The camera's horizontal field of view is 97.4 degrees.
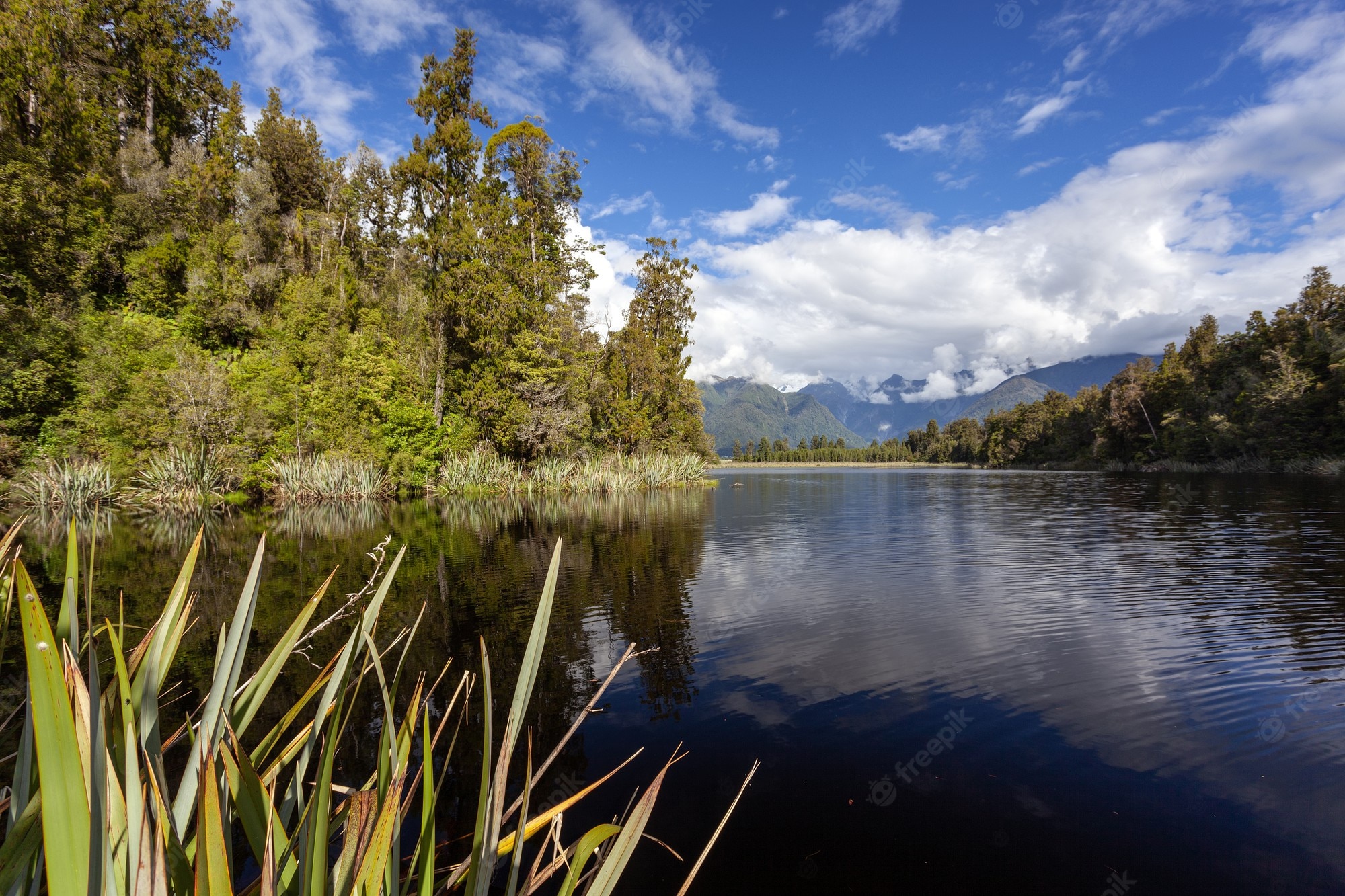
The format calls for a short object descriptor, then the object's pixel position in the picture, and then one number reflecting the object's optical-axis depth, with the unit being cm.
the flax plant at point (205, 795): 99
